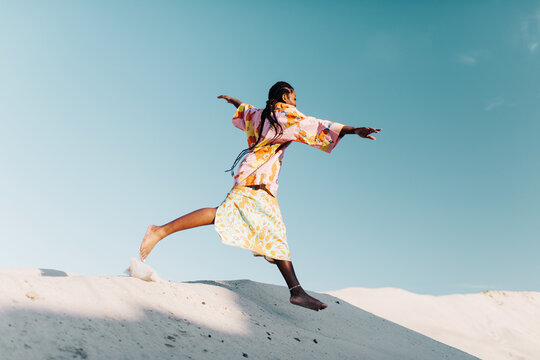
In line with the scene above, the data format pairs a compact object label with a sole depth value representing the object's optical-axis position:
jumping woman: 4.00
